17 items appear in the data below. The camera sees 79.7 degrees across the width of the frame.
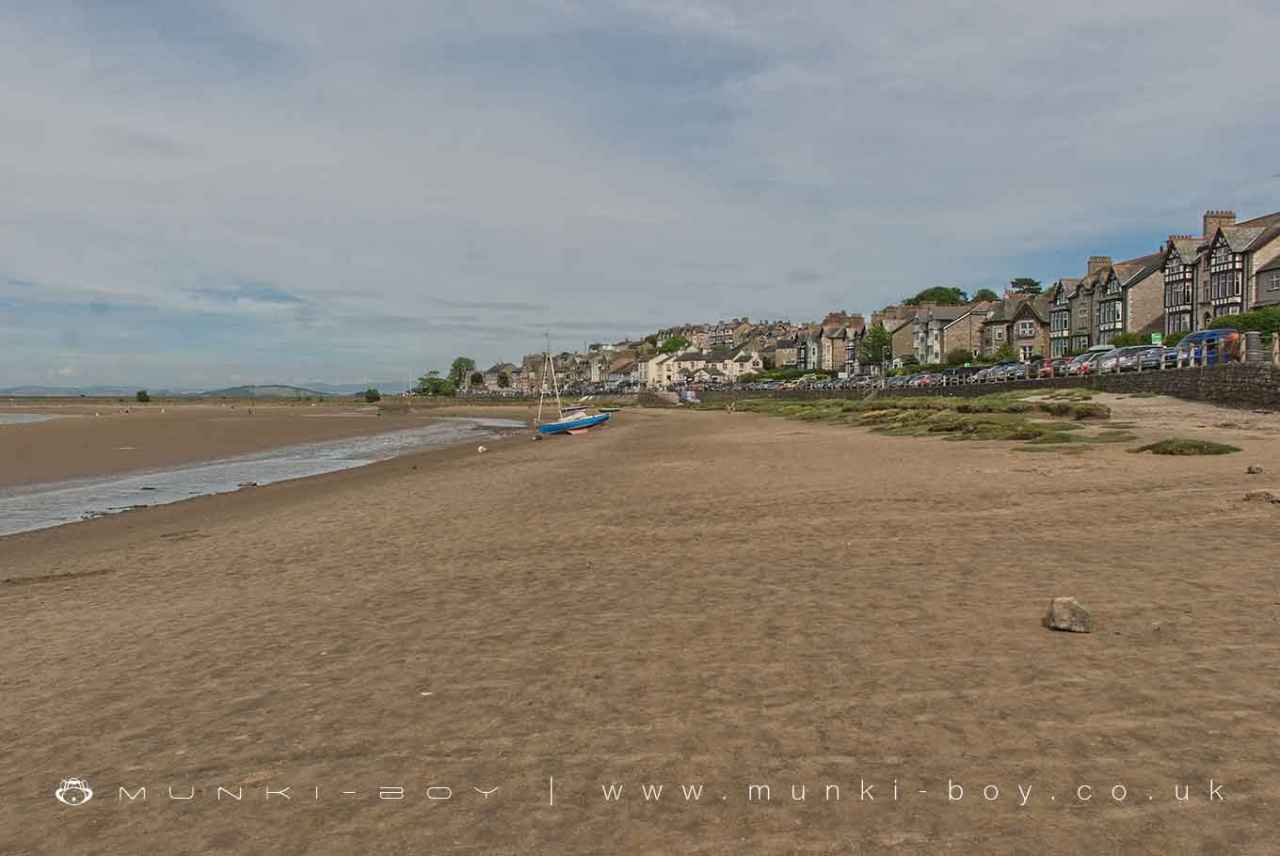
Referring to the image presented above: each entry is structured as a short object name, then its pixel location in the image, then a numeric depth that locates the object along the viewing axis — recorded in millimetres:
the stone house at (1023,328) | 106312
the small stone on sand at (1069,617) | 6254
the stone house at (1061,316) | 97562
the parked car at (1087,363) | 52781
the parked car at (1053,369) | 56844
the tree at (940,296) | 186500
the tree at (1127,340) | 70938
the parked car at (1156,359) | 43562
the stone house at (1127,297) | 83812
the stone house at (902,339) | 133000
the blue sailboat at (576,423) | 51684
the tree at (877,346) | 126438
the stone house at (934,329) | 122000
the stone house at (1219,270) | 68188
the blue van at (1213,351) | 36031
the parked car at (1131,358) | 46781
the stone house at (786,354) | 180000
